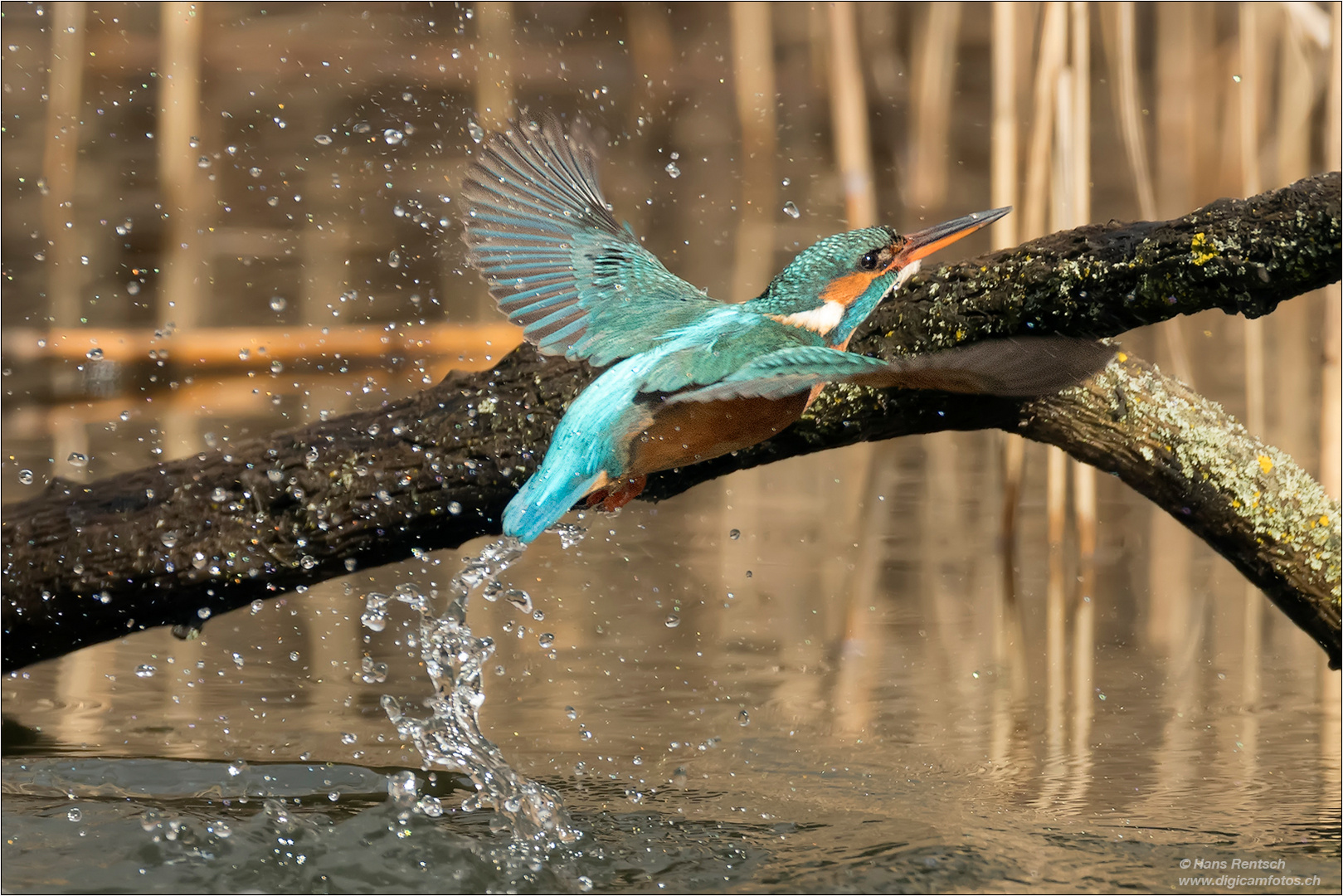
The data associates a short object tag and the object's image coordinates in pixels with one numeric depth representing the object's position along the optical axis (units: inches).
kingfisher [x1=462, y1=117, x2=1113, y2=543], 138.0
